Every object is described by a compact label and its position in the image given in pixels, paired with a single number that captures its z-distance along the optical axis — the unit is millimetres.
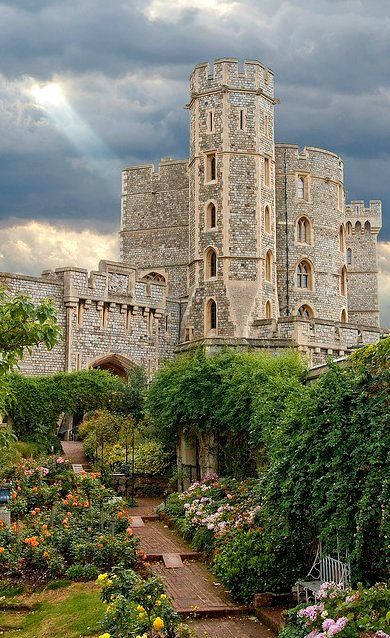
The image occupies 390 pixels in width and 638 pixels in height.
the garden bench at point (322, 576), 9289
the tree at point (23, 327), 9117
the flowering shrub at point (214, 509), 12781
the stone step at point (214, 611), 10516
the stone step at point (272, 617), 9852
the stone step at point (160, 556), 13266
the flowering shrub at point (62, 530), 12117
